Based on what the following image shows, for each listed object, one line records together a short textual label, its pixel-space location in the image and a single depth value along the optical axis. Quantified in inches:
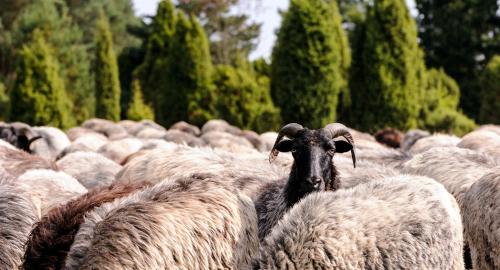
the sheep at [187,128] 979.8
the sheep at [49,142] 645.9
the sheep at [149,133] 845.8
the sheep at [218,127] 943.5
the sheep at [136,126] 983.0
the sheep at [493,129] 713.6
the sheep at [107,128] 841.8
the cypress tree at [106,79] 1542.8
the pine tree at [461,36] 1696.6
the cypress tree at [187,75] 1298.0
